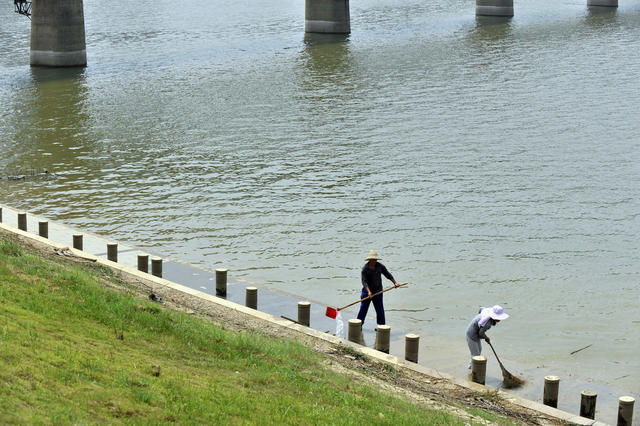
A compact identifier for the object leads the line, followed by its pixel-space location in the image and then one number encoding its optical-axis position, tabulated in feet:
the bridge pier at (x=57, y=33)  172.17
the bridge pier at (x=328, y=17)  221.87
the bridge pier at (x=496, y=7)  252.21
